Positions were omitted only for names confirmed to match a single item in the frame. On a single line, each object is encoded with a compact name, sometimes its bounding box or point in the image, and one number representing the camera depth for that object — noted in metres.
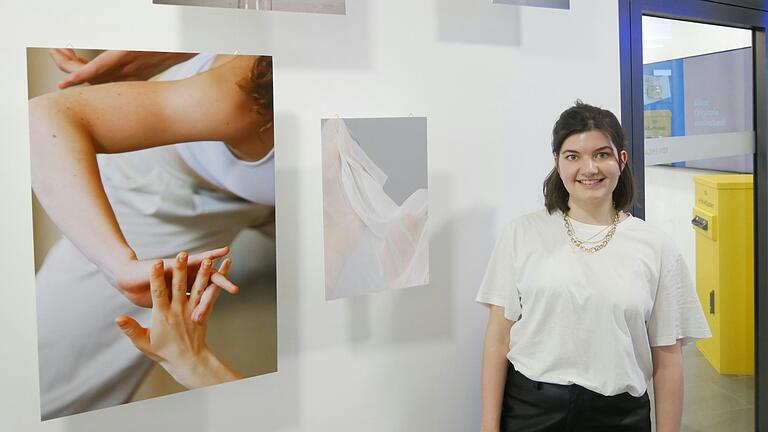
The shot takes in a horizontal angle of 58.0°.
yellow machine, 2.84
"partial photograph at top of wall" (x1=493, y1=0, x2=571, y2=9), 1.96
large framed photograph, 1.40
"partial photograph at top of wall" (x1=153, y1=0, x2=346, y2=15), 1.68
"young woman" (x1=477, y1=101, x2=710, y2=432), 1.77
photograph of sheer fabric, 1.75
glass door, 2.64
